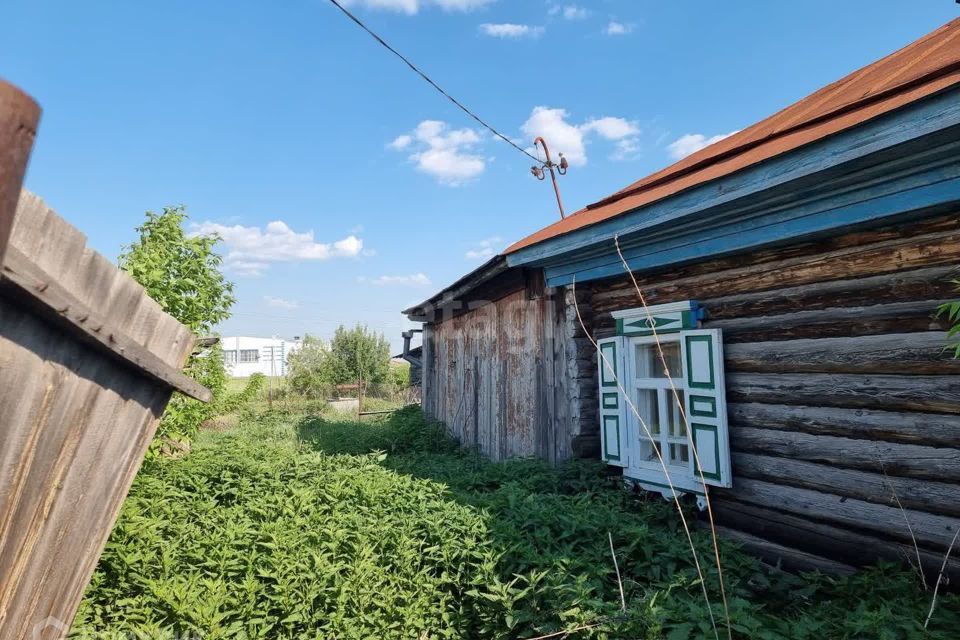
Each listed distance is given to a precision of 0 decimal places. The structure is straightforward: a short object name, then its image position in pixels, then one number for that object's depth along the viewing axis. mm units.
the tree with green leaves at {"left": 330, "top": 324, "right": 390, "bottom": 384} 27281
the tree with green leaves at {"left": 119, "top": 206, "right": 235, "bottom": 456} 5383
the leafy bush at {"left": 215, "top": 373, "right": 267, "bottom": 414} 13888
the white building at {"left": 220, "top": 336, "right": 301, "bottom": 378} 60341
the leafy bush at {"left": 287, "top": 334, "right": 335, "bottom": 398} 26203
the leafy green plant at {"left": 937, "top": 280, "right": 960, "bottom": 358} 3304
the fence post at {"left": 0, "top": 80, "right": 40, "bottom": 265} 631
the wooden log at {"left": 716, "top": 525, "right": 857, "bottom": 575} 3994
